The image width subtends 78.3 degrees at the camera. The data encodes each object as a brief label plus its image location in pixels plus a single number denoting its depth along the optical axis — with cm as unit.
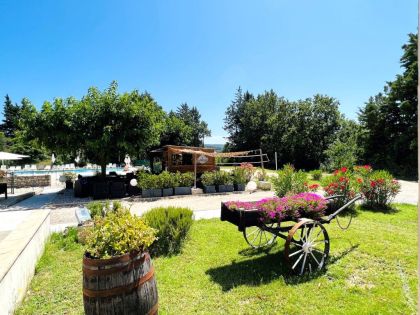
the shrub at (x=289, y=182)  885
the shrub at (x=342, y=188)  784
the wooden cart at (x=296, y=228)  381
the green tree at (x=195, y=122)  4289
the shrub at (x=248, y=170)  1451
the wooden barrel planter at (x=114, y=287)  222
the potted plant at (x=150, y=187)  1121
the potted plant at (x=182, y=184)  1173
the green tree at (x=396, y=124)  2058
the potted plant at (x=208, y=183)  1221
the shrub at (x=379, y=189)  842
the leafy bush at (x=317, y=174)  1600
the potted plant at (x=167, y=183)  1145
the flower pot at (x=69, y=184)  1378
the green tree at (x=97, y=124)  1068
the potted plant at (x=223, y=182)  1245
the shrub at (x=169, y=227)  493
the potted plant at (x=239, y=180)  1278
